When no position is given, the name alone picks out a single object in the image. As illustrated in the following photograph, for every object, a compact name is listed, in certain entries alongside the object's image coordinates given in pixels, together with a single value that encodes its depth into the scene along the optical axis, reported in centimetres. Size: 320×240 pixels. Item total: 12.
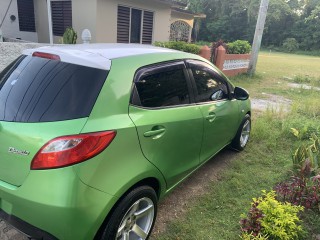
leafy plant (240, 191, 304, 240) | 252
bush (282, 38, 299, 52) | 4922
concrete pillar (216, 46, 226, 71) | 1105
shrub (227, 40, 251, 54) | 1253
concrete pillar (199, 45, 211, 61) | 1069
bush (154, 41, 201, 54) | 971
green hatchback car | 182
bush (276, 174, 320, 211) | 306
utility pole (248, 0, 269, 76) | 1162
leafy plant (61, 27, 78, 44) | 880
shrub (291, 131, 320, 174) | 319
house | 1021
